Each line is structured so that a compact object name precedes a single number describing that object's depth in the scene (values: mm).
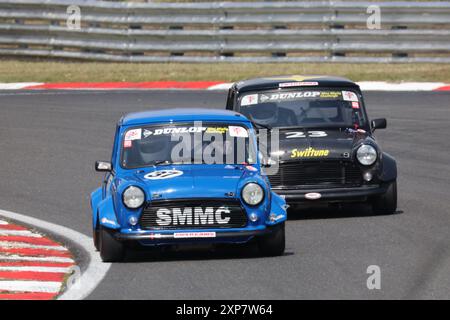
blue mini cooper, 18562
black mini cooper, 23203
